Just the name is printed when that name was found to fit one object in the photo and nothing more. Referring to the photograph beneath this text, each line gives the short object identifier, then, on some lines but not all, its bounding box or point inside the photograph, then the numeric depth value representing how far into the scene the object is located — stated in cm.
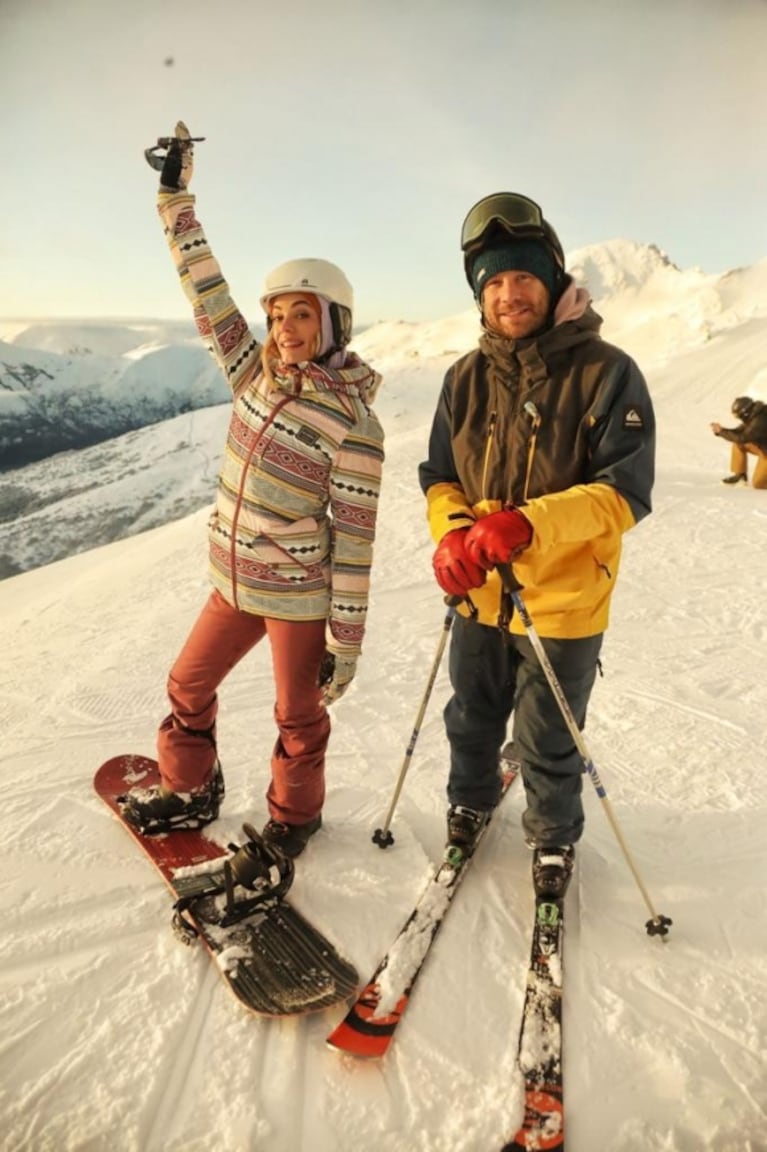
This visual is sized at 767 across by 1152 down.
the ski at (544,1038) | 188
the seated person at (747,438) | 904
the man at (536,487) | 224
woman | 257
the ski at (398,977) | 213
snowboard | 228
